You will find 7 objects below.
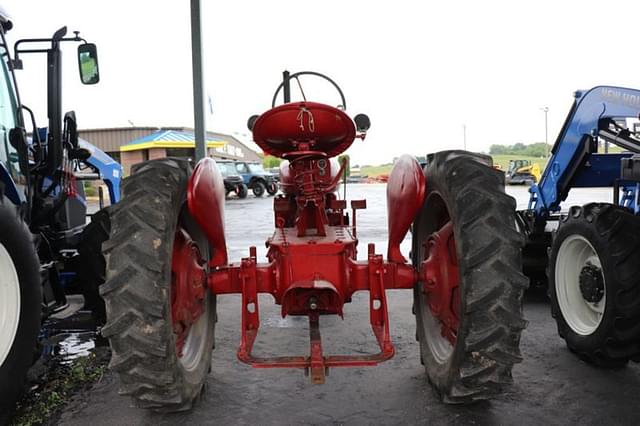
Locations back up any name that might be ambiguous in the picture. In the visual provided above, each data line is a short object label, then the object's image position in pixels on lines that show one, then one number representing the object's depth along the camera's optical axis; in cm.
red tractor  268
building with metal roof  3290
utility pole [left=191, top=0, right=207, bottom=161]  789
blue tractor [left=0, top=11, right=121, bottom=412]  324
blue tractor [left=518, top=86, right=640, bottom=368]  369
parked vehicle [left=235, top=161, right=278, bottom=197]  2948
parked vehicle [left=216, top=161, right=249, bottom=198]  2761
